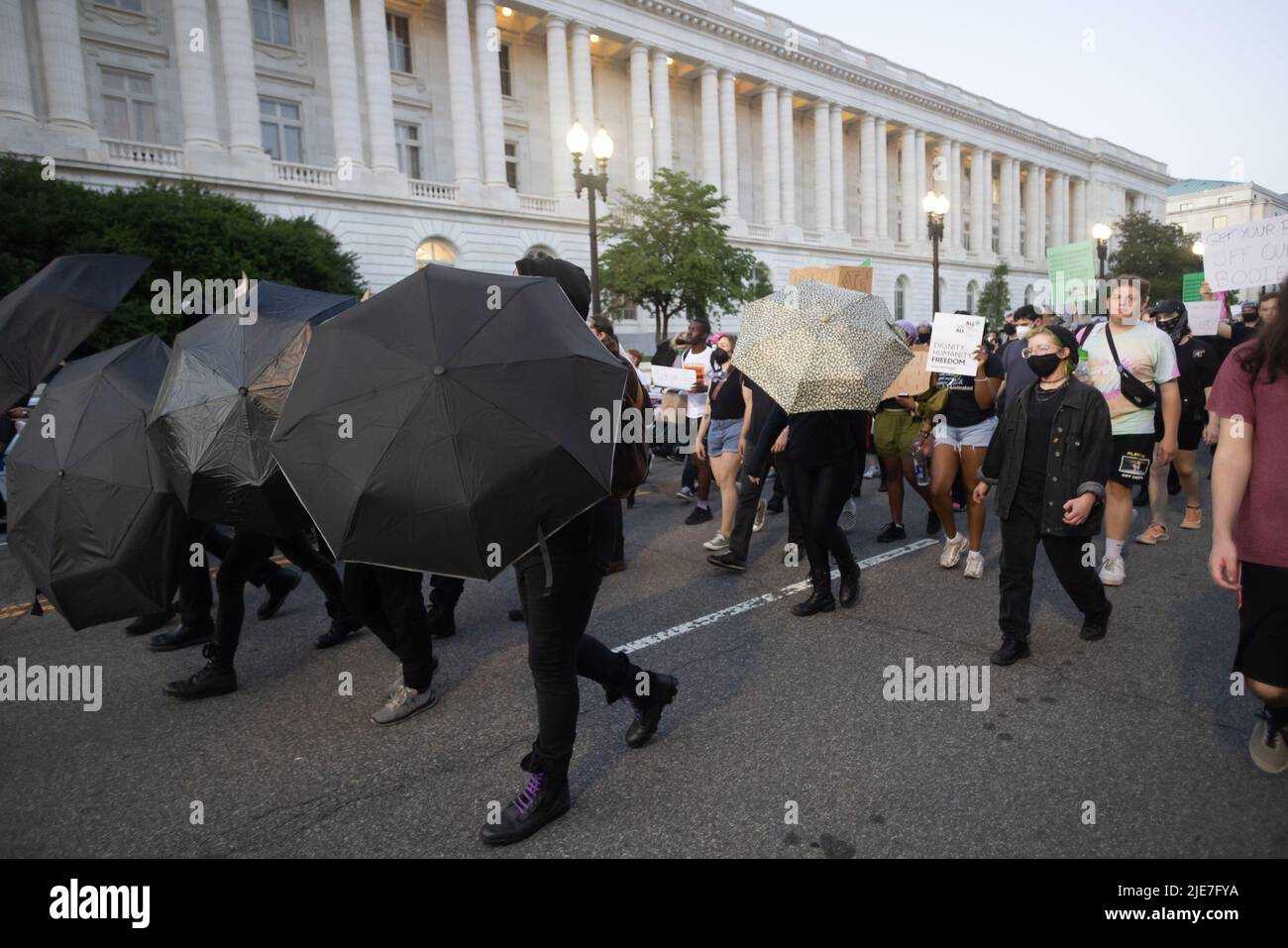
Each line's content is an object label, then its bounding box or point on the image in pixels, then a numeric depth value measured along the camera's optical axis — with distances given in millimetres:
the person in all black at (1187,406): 6988
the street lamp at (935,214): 23016
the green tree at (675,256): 29000
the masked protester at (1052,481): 4246
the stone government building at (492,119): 27984
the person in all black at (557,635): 2789
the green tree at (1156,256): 56000
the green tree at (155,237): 17766
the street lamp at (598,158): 15852
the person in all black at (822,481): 5137
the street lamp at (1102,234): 22336
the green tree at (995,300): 59438
